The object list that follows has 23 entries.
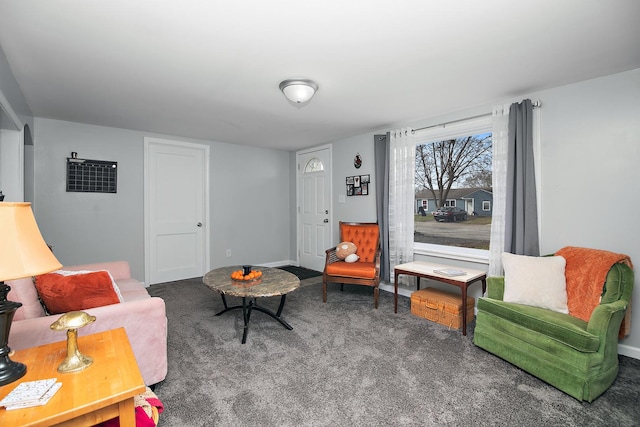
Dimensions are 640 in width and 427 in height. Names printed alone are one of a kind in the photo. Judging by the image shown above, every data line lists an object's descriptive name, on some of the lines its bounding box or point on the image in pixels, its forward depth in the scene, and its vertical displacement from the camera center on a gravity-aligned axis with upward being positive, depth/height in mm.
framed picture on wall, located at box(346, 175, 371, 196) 4449 +425
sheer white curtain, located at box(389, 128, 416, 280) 3816 +235
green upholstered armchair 1849 -855
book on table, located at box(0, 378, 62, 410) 960 -588
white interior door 4449 +69
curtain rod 2795 +1021
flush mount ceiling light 2533 +1047
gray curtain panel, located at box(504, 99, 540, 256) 2807 +231
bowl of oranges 2869 -588
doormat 5012 -1011
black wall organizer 3826 +512
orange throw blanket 2182 -488
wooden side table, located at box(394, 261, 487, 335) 2764 -618
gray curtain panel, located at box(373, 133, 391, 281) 4016 +254
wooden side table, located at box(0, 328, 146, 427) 936 -601
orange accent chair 3500 -615
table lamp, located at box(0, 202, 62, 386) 973 -139
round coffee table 2574 -644
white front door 5148 +131
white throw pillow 2303 -549
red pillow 1727 -440
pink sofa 1552 -615
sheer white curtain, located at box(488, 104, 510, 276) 3016 +262
